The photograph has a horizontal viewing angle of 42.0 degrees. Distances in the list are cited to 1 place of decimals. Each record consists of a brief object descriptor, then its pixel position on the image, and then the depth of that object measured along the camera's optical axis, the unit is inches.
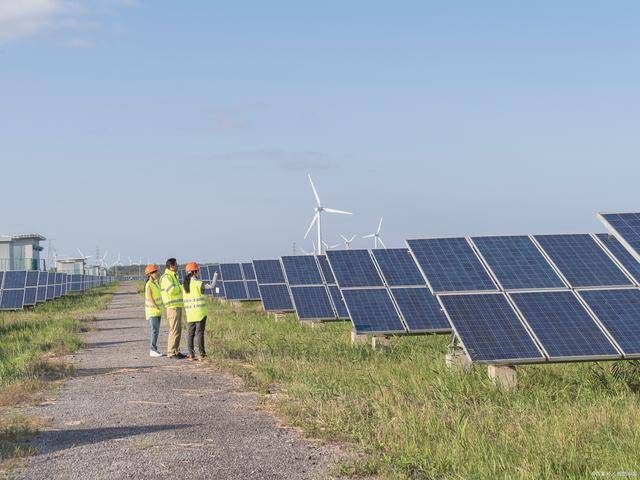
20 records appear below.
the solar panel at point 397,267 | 827.4
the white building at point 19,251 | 4453.5
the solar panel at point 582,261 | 536.4
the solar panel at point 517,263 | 534.3
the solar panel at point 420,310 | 716.0
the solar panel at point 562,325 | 460.4
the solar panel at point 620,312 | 470.0
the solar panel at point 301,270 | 1111.6
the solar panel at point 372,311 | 720.3
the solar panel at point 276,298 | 1222.1
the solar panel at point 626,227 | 562.6
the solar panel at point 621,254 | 550.3
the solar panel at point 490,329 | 461.1
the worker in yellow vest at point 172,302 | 776.9
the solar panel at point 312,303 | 984.3
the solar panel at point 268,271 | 1375.5
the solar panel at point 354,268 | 827.4
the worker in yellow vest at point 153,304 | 799.7
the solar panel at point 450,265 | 538.3
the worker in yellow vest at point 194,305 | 757.9
